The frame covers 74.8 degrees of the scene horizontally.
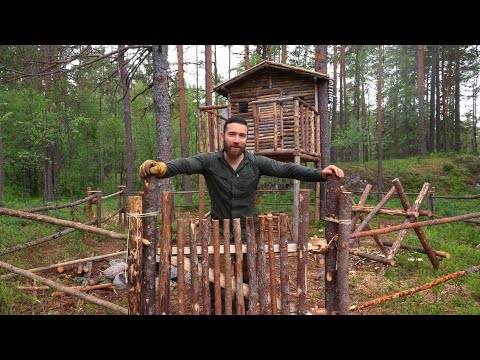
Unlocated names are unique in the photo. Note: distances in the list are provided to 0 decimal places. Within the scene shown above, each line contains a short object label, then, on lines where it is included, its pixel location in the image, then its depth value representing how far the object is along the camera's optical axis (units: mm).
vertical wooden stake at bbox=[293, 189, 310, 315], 3092
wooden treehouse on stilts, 9977
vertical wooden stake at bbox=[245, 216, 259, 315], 3016
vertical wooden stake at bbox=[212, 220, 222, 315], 3051
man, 3197
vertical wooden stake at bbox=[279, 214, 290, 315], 3111
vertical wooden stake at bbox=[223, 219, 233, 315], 3021
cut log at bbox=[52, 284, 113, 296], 5150
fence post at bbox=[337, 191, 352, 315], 2969
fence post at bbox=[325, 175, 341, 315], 3061
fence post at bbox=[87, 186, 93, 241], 9109
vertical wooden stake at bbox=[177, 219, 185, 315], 2967
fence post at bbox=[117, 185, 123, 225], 11099
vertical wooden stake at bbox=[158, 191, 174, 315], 2918
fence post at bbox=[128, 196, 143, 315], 2852
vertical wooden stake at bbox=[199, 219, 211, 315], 2993
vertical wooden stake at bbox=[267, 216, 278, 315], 3025
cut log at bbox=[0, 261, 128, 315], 3498
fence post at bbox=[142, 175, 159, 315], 2908
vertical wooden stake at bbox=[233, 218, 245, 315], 3033
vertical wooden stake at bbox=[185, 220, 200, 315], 2988
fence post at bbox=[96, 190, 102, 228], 8491
